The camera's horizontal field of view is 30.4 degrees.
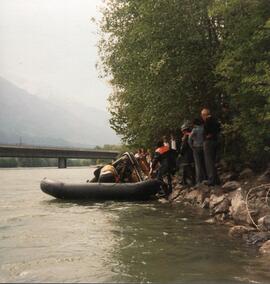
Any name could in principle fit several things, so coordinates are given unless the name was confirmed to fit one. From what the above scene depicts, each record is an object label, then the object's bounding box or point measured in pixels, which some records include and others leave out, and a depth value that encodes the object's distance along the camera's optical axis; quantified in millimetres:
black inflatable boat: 17016
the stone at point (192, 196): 15359
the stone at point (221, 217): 11879
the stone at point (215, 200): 13195
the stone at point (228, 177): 16394
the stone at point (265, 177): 14262
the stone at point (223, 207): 12352
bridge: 81388
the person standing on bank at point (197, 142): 15891
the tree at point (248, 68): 13531
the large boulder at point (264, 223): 9664
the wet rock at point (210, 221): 11834
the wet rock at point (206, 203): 14102
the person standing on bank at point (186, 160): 16891
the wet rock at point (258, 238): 9178
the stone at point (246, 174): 15802
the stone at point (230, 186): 14336
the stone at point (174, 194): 17062
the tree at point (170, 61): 17328
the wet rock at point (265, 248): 8362
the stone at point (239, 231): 9993
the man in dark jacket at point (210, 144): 15086
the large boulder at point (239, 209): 10891
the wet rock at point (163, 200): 16906
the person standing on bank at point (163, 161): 17828
